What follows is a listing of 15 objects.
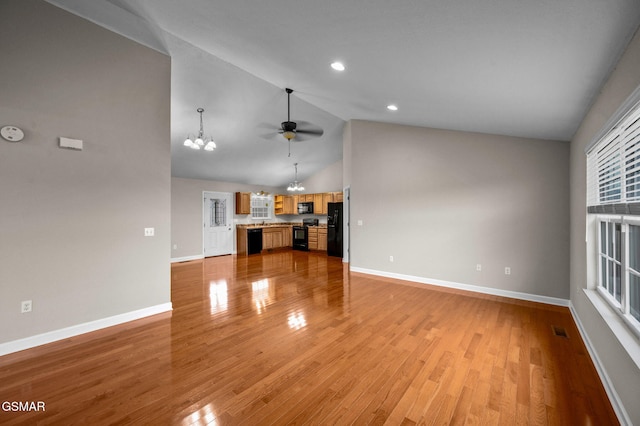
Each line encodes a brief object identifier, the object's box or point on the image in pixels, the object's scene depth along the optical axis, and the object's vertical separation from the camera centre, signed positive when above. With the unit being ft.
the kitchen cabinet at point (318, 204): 28.35 +1.02
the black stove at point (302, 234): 29.32 -2.51
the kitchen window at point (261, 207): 29.96 +0.76
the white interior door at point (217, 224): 25.51 -1.12
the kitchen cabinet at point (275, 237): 28.60 -2.79
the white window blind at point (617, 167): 5.20 +1.14
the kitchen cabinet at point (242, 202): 27.50 +1.22
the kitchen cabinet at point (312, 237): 28.53 -2.75
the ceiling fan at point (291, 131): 13.73 +4.80
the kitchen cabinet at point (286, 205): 31.22 +1.02
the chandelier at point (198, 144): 13.15 +3.65
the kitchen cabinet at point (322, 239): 27.89 -2.90
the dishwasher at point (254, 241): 26.78 -2.96
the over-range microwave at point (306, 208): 29.14 +0.59
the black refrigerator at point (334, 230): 24.64 -1.66
